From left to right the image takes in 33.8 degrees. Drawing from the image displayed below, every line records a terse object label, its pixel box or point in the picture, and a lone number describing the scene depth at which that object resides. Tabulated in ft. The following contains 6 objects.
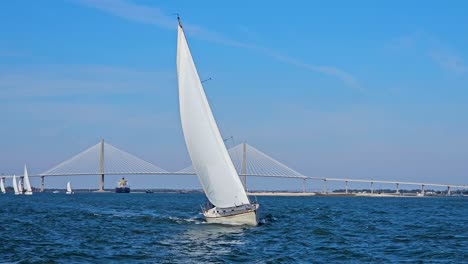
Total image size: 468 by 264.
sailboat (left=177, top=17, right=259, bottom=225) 122.62
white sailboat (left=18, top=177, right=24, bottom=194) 567.42
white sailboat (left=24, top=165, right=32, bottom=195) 539.04
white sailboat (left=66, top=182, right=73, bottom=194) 621.72
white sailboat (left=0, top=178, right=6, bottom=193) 603.84
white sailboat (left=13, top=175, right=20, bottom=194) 562.75
